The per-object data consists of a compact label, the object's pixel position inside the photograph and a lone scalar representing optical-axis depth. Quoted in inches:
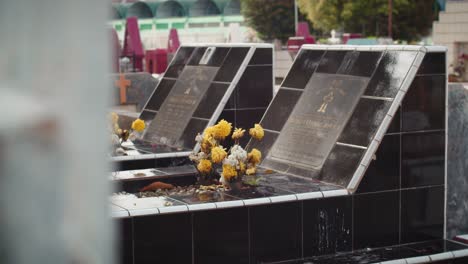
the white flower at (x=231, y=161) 294.2
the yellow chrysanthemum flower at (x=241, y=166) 296.5
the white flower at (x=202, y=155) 315.0
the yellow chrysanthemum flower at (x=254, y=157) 301.3
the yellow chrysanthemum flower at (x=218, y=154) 298.5
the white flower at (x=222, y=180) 296.7
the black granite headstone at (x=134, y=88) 626.2
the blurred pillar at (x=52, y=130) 31.2
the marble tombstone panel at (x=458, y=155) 311.0
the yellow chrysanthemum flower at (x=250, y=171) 305.1
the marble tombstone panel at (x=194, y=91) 419.8
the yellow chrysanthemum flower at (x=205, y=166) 311.3
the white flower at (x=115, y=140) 380.8
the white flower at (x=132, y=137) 462.6
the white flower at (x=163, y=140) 437.4
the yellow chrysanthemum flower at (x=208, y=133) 306.3
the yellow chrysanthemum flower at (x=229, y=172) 293.9
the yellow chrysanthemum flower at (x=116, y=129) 412.7
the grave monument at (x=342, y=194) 262.2
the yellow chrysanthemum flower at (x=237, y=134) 312.0
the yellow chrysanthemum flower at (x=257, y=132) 313.1
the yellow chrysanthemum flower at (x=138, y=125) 392.8
